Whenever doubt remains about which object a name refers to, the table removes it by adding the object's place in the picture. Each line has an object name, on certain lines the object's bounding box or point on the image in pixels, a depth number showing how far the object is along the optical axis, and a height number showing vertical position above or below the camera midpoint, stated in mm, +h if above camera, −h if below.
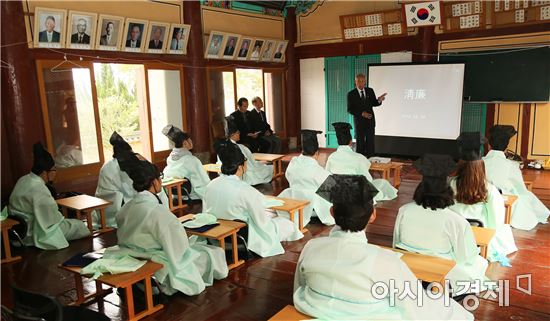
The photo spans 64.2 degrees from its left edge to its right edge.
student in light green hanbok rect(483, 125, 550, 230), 5125 -1146
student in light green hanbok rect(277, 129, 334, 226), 5941 -1121
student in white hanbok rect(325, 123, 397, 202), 6445 -935
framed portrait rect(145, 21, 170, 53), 8086 +1221
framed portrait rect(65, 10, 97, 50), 6812 +1196
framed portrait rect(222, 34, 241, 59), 9633 +1194
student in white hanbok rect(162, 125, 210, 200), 7324 -1085
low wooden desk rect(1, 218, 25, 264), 5000 -1487
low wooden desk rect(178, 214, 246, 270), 4199 -1270
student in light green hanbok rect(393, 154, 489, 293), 3225 -954
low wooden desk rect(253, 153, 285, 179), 8555 -1180
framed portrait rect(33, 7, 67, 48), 6422 +1184
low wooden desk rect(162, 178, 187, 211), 6714 -1346
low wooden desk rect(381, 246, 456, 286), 2822 -1164
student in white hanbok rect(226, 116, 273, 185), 8297 -1382
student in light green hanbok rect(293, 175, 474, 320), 2189 -898
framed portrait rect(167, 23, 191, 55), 8461 +1239
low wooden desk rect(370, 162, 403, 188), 7459 -1254
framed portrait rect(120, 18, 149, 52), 7688 +1212
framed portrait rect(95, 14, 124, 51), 7258 +1214
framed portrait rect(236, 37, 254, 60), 10062 +1188
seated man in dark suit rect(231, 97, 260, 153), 9695 -592
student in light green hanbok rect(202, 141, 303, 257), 4656 -1101
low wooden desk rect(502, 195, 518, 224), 4933 -1288
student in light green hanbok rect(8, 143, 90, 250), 5410 -1230
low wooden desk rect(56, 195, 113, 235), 5612 -1274
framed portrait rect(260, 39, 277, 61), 10805 +1200
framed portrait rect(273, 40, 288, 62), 11234 +1214
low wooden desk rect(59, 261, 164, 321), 3344 -1377
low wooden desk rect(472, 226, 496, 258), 3627 -1231
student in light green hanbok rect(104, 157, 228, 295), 3734 -1133
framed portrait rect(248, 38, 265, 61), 10453 +1182
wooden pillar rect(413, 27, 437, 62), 9641 +1057
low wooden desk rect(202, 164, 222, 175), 7768 -1199
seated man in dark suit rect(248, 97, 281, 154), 10031 -717
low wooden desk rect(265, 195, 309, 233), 5043 -1259
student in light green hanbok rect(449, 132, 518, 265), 4121 -1055
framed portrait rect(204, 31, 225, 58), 9256 +1188
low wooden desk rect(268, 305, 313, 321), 2375 -1183
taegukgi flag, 8828 +1600
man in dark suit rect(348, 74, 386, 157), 9117 -395
